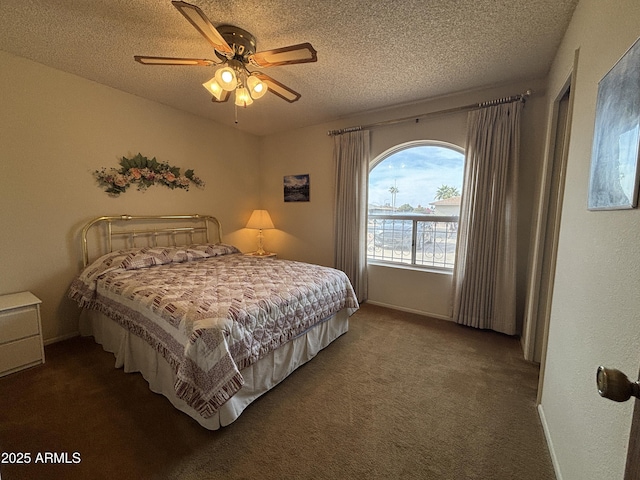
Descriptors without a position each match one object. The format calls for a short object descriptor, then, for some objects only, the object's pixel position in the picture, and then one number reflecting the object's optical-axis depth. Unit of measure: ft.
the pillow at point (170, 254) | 8.72
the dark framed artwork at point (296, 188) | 13.79
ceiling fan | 5.56
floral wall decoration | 9.51
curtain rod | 8.54
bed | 4.90
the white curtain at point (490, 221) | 8.84
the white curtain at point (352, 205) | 11.71
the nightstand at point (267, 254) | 13.80
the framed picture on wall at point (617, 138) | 2.61
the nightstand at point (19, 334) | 6.73
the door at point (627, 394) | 1.66
